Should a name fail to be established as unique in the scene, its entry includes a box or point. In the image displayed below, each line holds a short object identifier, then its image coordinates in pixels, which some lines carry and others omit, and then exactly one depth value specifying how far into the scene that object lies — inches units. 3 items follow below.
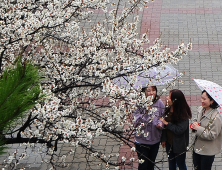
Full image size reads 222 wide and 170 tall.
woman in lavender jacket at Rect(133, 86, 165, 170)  418.0
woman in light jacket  405.2
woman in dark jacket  412.3
